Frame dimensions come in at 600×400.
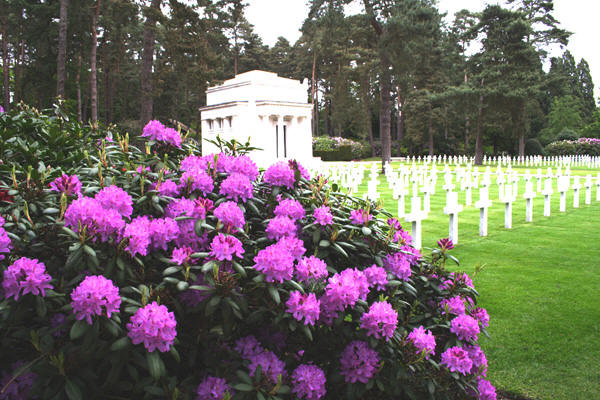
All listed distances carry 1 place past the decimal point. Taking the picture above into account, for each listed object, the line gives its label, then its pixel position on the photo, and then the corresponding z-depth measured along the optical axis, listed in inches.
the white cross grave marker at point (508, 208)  378.0
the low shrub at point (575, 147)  1642.5
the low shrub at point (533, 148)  1752.6
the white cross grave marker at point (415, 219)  255.8
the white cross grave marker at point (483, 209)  350.3
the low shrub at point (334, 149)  1732.3
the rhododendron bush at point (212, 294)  68.7
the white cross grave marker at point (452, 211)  301.1
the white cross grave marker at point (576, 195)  505.7
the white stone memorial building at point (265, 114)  1149.7
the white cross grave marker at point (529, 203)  409.1
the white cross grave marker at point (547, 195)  444.1
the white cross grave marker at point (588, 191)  530.0
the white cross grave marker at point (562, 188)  473.6
